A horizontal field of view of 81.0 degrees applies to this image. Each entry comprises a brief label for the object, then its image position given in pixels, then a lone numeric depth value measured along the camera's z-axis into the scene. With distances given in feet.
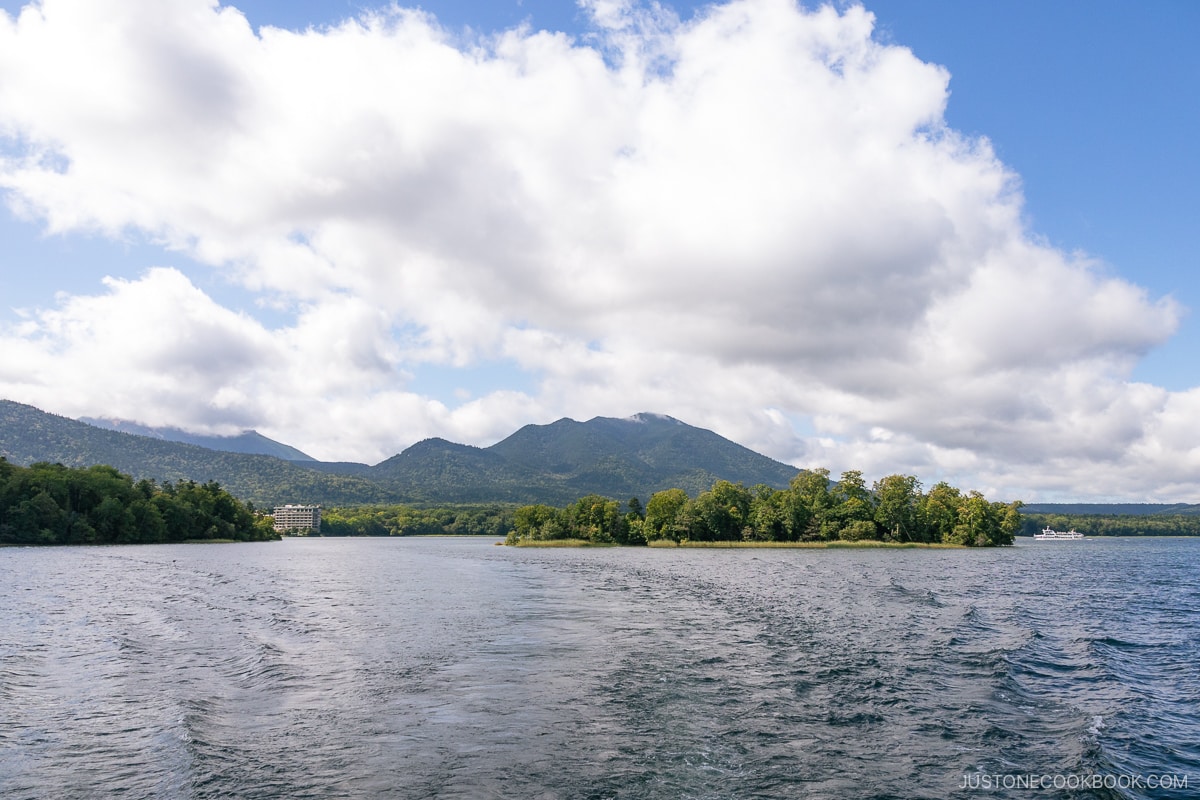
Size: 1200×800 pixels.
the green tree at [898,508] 556.10
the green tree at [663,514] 598.75
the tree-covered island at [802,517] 562.25
